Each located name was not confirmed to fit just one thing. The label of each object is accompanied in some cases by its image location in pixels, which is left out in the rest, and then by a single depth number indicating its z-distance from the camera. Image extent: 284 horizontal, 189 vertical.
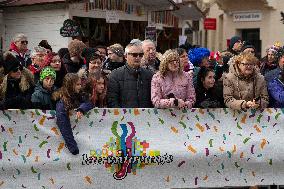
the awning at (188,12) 20.09
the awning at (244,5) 26.73
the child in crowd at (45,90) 6.88
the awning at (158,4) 16.25
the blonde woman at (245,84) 7.28
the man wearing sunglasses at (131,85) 7.19
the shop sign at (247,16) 27.63
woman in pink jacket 7.09
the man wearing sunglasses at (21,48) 9.24
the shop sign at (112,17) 14.49
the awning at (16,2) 14.52
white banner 6.73
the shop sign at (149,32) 15.12
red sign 26.94
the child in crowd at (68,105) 6.65
